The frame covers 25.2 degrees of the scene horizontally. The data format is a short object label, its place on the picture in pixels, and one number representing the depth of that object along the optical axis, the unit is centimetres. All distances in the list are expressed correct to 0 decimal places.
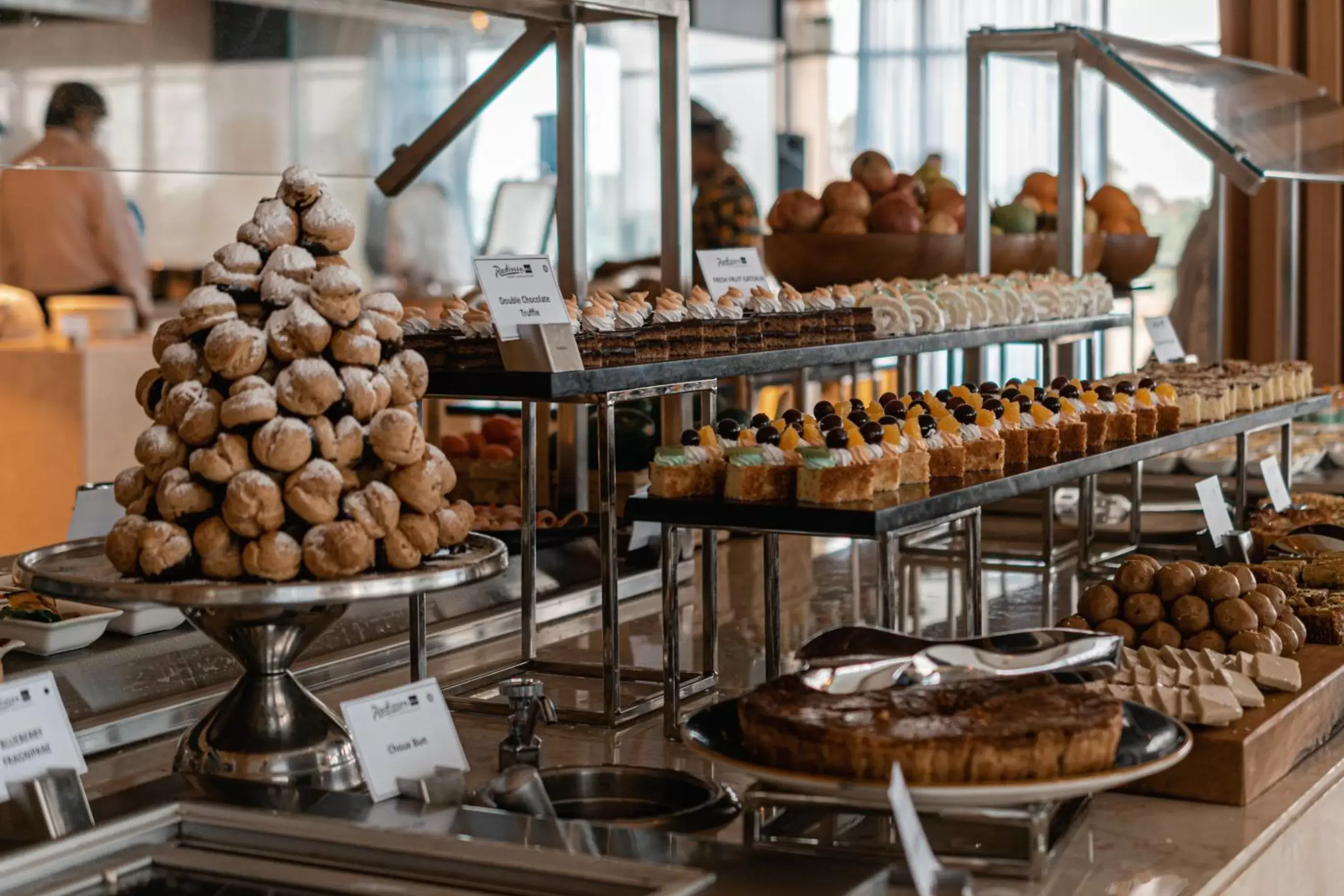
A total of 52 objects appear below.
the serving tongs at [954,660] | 200
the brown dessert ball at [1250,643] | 228
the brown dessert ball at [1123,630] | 230
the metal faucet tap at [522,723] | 205
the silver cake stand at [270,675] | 201
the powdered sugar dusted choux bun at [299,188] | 211
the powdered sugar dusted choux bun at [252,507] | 198
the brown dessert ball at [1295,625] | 235
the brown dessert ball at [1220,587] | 231
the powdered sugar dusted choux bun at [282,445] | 200
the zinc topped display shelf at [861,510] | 216
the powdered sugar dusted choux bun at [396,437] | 203
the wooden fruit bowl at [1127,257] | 390
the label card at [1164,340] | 371
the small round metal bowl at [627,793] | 204
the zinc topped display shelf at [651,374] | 231
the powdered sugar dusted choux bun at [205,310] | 205
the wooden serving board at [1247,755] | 208
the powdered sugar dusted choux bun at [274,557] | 197
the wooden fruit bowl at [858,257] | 340
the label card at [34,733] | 188
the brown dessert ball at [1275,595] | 236
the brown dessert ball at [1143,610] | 231
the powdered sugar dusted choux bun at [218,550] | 199
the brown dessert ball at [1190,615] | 230
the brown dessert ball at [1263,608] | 232
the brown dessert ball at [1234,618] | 229
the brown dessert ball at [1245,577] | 235
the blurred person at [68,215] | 446
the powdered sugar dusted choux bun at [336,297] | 205
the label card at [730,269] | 279
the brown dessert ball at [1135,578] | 234
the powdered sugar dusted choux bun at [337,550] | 198
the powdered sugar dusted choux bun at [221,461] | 200
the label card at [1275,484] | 301
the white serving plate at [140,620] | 237
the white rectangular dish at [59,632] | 228
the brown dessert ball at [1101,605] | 233
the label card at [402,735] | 194
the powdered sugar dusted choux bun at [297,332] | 203
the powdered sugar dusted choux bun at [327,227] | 210
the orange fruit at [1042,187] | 400
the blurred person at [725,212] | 443
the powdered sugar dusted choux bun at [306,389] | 202
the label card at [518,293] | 232
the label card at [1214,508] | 271
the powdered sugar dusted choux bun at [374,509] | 200
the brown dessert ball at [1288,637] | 232
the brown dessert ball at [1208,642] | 228
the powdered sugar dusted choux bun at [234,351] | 202
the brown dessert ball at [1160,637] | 229
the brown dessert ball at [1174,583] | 232
